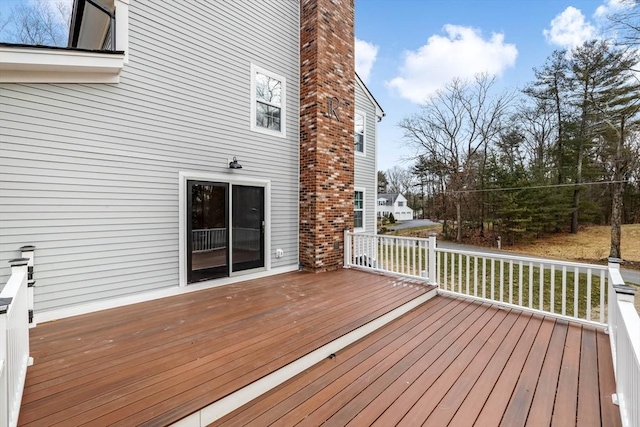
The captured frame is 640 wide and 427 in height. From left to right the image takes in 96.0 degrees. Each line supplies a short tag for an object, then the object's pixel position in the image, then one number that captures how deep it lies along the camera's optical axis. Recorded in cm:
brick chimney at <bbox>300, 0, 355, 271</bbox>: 610
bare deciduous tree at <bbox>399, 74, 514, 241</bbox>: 1822
